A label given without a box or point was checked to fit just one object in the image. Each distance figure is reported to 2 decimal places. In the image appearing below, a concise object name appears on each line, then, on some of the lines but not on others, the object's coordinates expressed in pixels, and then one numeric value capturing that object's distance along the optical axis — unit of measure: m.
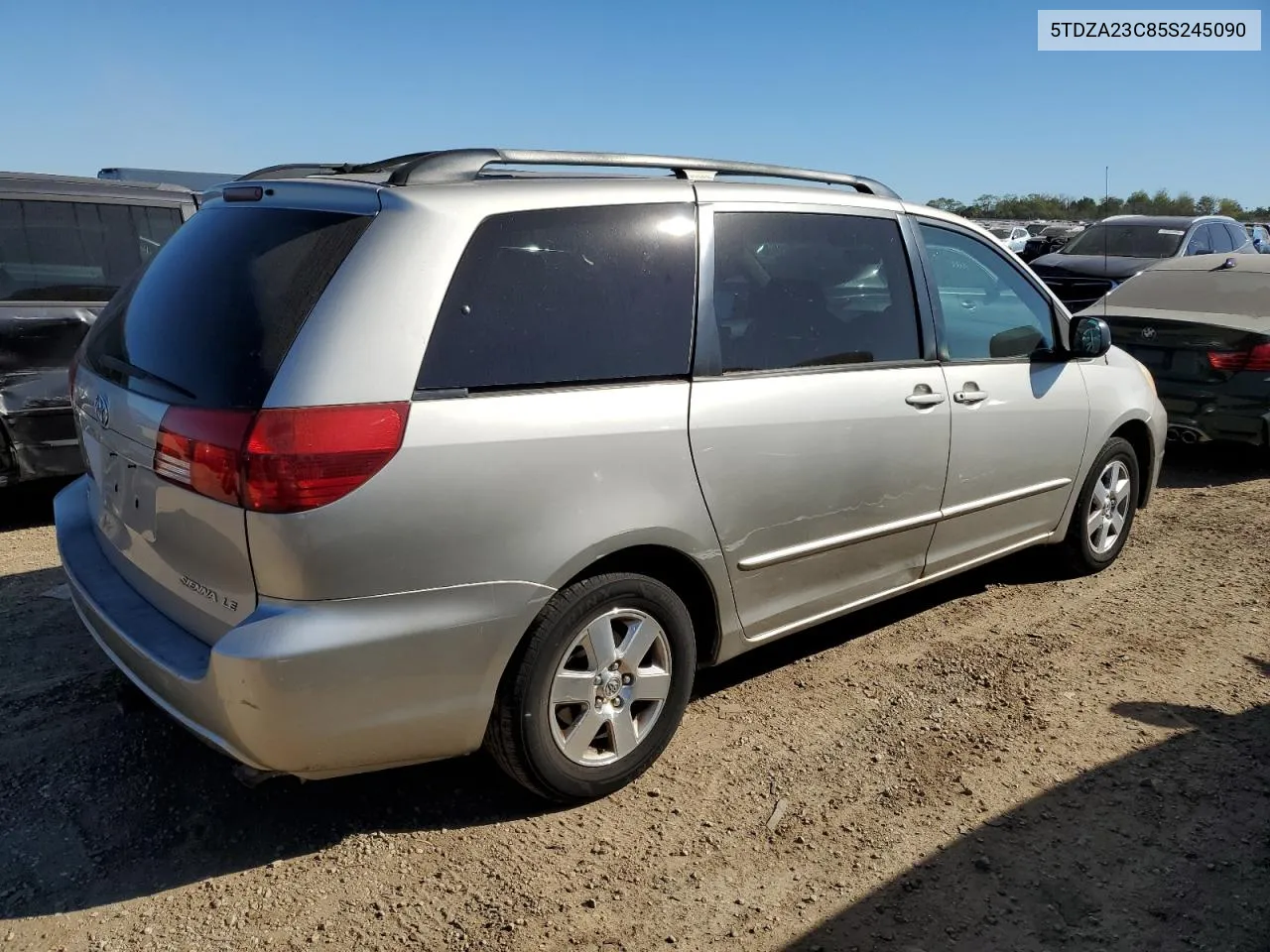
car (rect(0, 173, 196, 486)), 5.41
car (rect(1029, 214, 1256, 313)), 11.64
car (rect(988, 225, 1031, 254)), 28.58
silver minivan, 2.51
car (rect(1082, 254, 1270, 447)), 6.79
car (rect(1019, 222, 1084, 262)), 18.97
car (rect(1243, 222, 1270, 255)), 18.89
